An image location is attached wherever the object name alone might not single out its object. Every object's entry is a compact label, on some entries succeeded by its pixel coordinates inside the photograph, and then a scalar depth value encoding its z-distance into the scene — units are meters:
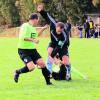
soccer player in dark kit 15.92
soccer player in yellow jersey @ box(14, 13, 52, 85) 14.47
